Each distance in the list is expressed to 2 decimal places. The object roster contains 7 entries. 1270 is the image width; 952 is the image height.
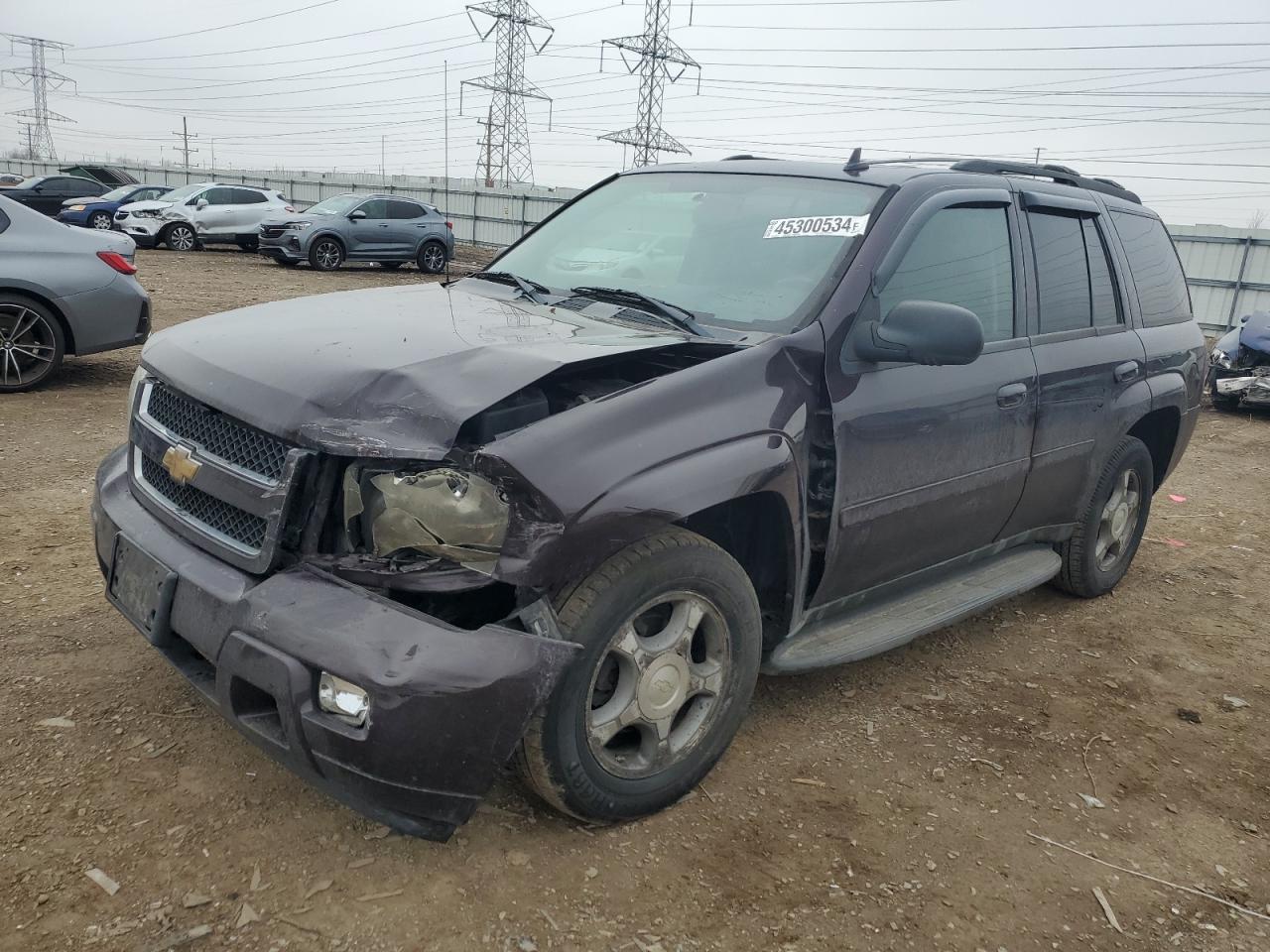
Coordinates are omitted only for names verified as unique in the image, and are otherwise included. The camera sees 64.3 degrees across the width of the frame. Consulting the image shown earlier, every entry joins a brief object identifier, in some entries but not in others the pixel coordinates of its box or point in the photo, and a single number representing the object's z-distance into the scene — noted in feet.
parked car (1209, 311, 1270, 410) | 36.45
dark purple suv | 7.63
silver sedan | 24.00
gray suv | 67.82
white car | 76.33
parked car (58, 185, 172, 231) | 78.28
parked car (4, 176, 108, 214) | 82.12
